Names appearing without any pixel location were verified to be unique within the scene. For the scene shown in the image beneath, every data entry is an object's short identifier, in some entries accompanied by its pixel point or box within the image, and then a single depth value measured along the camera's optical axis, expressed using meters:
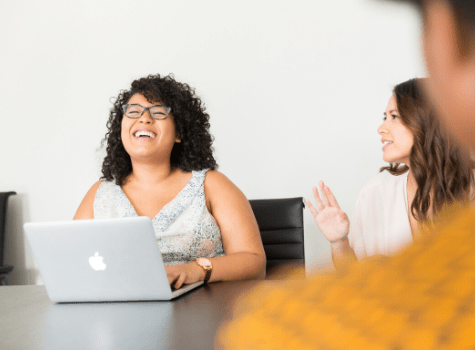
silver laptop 1.04
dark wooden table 0.76
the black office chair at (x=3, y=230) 3.01
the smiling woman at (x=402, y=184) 1.59
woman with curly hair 1.68
